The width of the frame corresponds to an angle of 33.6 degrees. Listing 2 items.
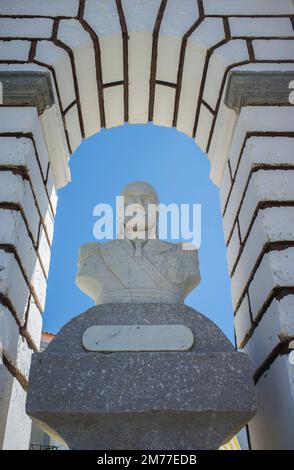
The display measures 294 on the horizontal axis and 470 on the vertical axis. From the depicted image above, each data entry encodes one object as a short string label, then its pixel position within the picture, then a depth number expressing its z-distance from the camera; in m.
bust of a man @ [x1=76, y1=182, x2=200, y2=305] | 3.63
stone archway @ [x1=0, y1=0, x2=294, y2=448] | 3.70
